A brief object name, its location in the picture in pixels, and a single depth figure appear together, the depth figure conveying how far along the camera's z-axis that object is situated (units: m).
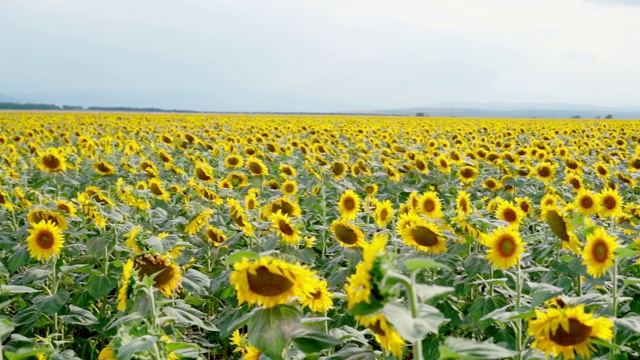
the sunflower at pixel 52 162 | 7.14
